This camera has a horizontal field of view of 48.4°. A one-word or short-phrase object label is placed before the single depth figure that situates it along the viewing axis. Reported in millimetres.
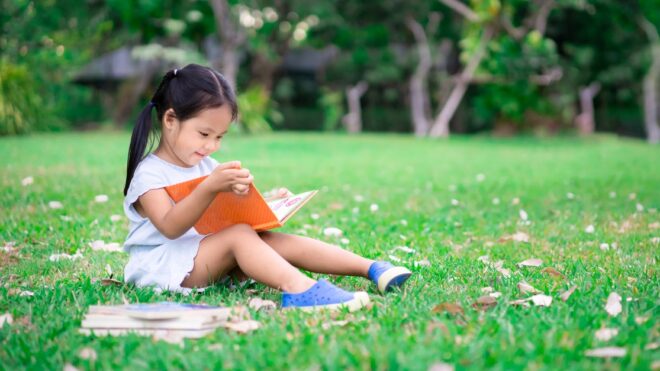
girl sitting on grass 2781
